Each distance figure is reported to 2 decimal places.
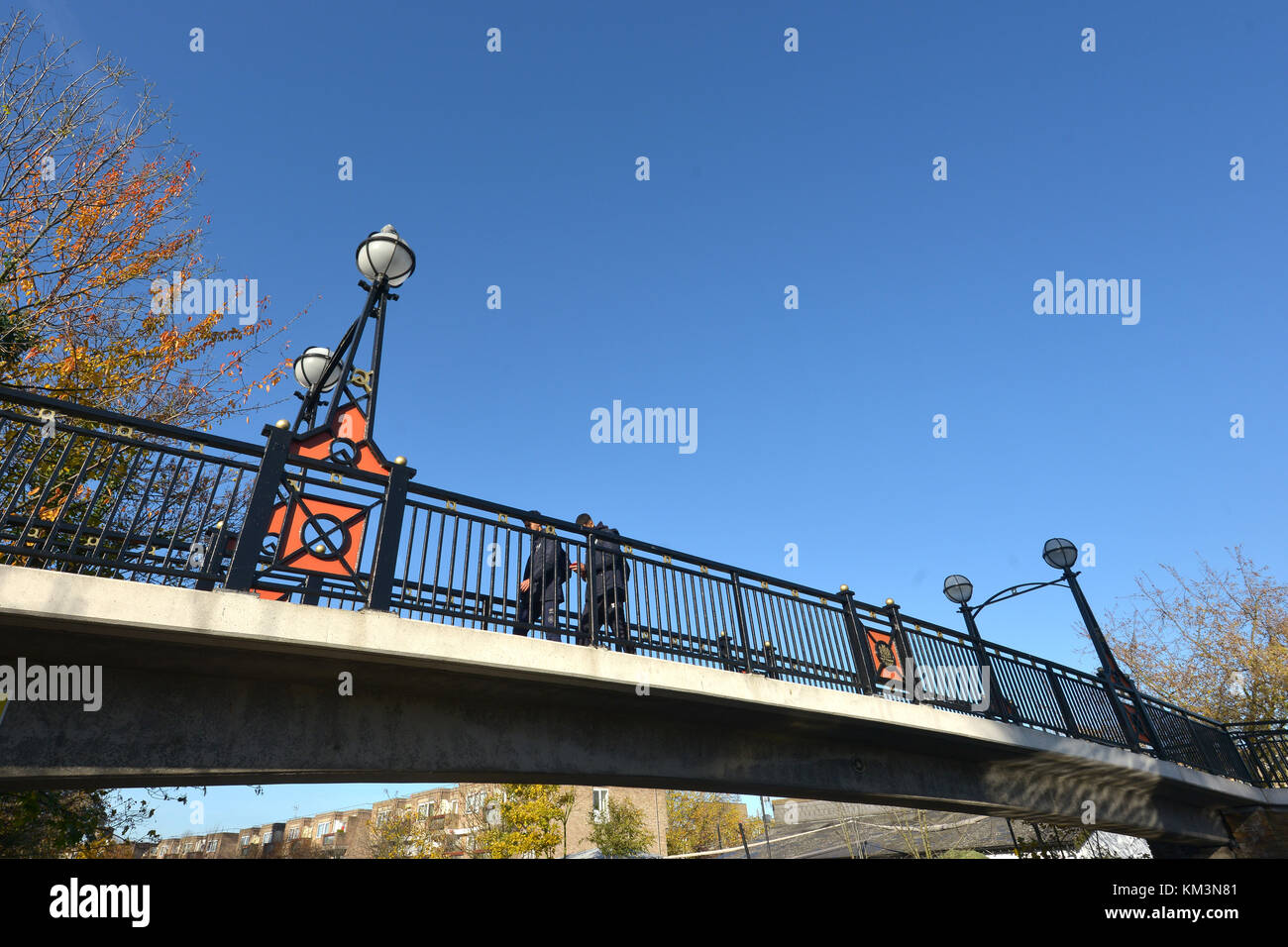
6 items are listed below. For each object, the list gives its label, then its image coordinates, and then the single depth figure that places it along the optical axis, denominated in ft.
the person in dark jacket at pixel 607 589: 22.57
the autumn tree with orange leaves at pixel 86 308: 33.91
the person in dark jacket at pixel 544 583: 21.07
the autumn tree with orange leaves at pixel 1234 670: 79.77
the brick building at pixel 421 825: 137.90
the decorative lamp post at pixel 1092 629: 41.11
